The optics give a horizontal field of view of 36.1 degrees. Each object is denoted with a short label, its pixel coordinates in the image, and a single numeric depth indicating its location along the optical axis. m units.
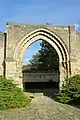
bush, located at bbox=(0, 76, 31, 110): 6.27
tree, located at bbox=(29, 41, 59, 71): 15.26
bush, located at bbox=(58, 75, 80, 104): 7.37
